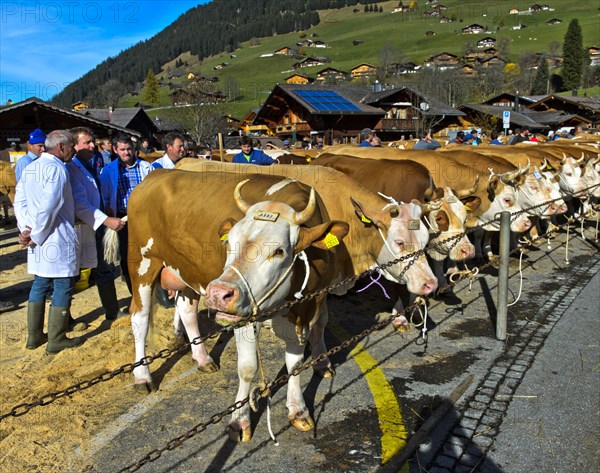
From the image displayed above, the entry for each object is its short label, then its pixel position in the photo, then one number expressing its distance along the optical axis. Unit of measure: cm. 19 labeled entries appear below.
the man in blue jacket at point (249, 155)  826
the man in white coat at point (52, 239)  515
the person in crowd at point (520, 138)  1863
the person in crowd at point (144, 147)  1588
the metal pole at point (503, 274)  556
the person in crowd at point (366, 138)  1209
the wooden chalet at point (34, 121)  2248
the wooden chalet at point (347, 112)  4456
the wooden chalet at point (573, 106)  5319
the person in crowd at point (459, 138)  1747
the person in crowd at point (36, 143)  757
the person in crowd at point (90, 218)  563
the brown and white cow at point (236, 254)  324
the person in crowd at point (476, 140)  1915
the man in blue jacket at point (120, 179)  642
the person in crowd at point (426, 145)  1293
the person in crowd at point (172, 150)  688
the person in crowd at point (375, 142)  1225
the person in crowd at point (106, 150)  1040
